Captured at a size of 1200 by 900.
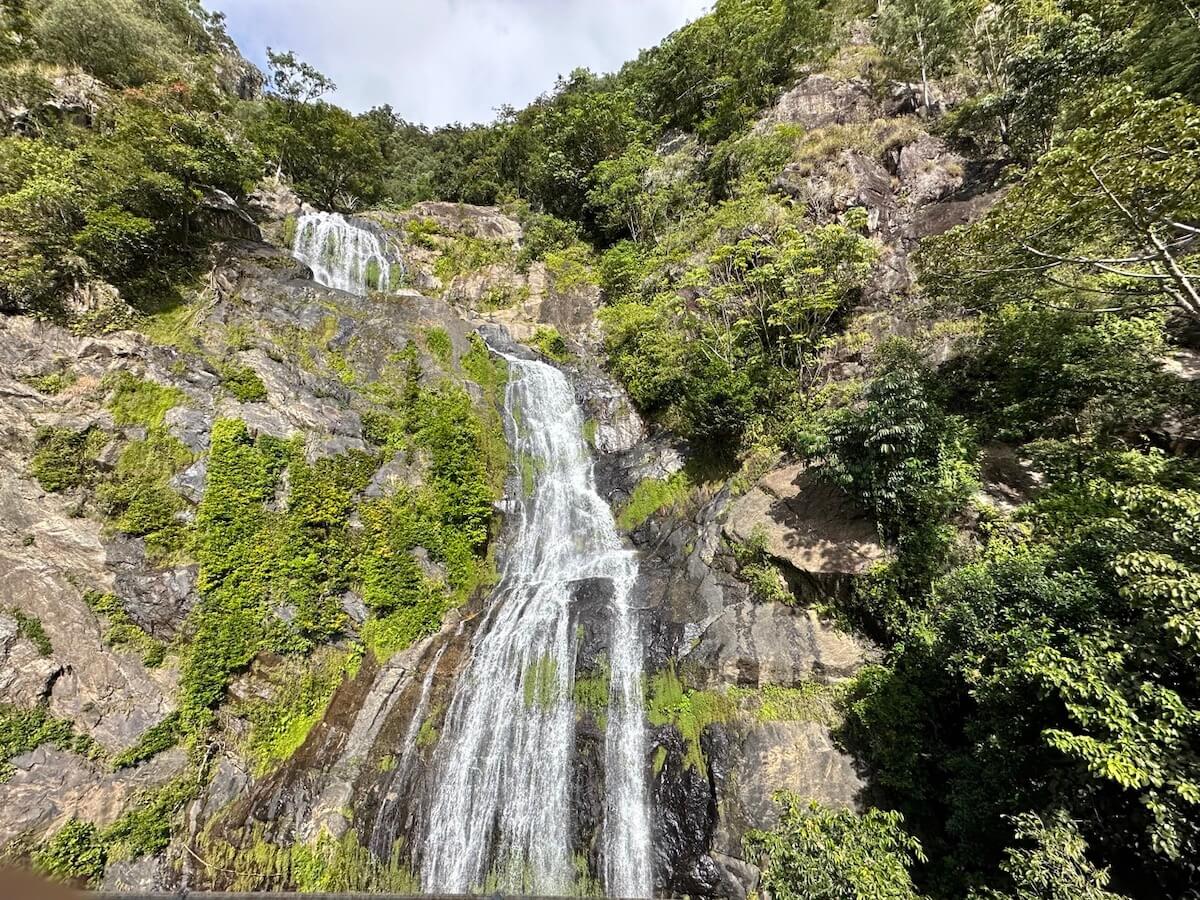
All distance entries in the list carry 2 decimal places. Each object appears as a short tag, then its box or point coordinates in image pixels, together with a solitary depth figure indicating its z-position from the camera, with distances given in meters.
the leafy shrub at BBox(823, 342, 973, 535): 8.90
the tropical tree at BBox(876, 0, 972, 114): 21.97
